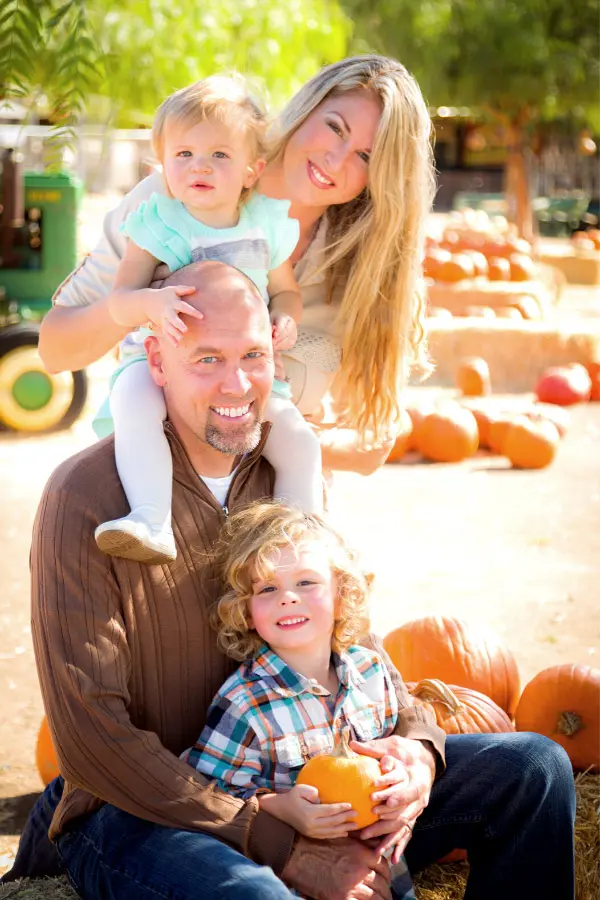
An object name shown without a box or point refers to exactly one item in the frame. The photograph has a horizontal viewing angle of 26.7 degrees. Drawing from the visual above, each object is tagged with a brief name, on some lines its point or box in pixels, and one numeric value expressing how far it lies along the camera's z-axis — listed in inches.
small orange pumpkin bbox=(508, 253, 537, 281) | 631.2
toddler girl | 118.5
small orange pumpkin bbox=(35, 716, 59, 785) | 154.3
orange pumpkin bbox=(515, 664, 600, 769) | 157.4
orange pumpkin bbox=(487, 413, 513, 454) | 364.5
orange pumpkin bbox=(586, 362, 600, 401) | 446.3
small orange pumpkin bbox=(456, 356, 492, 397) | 435.2
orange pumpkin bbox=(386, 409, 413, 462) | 348.8
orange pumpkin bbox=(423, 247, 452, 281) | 585.3
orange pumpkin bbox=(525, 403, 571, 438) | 373.2
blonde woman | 135.3
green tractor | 360.2
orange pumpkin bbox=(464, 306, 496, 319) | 533.0
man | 101.4
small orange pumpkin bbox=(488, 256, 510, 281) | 619.5
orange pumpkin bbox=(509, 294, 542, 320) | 559.2
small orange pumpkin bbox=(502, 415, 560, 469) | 348.2
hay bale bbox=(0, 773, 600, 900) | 113.4
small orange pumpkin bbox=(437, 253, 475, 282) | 581.9
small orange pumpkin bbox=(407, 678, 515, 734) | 134.6
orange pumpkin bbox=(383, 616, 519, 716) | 166.2
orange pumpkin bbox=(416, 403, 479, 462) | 353.1
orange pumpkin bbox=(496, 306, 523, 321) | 544.4
